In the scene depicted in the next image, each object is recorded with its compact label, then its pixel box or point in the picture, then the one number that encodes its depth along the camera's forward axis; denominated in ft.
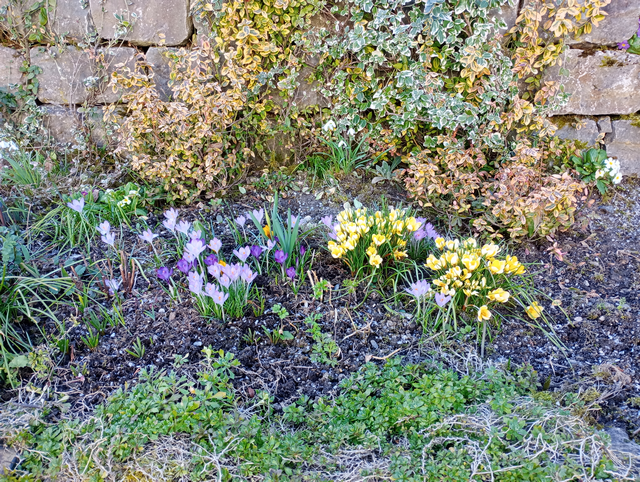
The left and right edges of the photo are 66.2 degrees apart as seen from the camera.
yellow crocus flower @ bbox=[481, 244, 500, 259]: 7.16
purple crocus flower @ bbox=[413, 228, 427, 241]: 8.08
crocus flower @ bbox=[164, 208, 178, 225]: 7.73
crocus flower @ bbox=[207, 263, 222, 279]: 6.94
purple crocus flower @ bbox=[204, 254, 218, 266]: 7.48
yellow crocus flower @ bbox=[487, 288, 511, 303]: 6.86
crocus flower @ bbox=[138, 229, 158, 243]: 7.46
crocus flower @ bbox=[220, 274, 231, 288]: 6.79
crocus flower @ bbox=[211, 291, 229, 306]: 6.68
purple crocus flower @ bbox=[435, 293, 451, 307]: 6.85
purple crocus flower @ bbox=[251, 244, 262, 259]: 7.76
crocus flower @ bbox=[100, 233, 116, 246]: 7.32
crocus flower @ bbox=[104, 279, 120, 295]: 7.17
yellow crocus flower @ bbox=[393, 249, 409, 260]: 7.63
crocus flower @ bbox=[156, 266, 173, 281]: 7.19
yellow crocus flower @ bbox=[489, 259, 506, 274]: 6.95
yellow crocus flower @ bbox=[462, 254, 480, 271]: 6.88
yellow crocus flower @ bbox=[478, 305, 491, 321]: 6.82
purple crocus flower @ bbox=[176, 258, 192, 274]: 7.35
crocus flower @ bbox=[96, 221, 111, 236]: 7.44
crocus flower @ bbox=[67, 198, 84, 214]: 7.74
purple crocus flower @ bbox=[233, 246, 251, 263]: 7.45
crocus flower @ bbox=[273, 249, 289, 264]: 7.59
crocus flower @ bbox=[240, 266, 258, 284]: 6.97
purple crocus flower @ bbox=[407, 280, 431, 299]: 6.81
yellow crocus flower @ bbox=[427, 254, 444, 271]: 7.19
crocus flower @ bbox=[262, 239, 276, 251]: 7.53
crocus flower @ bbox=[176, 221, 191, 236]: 7.65
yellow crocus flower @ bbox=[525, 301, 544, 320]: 7.13
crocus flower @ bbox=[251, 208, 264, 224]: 8.22
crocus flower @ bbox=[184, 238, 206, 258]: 7.17
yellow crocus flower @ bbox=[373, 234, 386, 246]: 7.41
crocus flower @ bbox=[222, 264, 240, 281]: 6.88
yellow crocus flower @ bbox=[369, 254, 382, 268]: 7.39
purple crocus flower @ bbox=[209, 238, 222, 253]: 7.43
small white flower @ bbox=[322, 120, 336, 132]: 10.32
